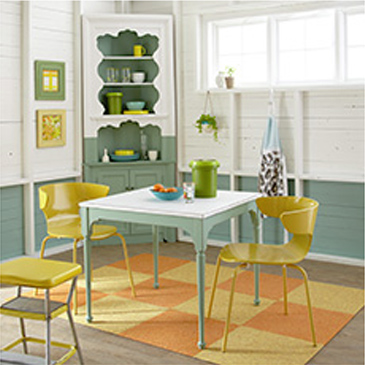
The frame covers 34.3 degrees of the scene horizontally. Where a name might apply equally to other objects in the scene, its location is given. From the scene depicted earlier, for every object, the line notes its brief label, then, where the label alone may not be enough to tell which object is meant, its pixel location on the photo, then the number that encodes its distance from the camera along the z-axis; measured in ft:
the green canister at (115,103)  19.74
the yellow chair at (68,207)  14.01
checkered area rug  11.26
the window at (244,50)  18.74
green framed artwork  17.78
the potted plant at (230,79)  18.60
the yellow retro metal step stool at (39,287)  9.53
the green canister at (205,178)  12.76
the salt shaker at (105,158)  19.61
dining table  11.16
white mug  19.98
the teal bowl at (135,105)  19.84
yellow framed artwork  17.94
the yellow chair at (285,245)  11.24
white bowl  19.85
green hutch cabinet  19.25
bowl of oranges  12.48
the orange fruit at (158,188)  12.62
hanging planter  19.01
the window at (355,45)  16.89
